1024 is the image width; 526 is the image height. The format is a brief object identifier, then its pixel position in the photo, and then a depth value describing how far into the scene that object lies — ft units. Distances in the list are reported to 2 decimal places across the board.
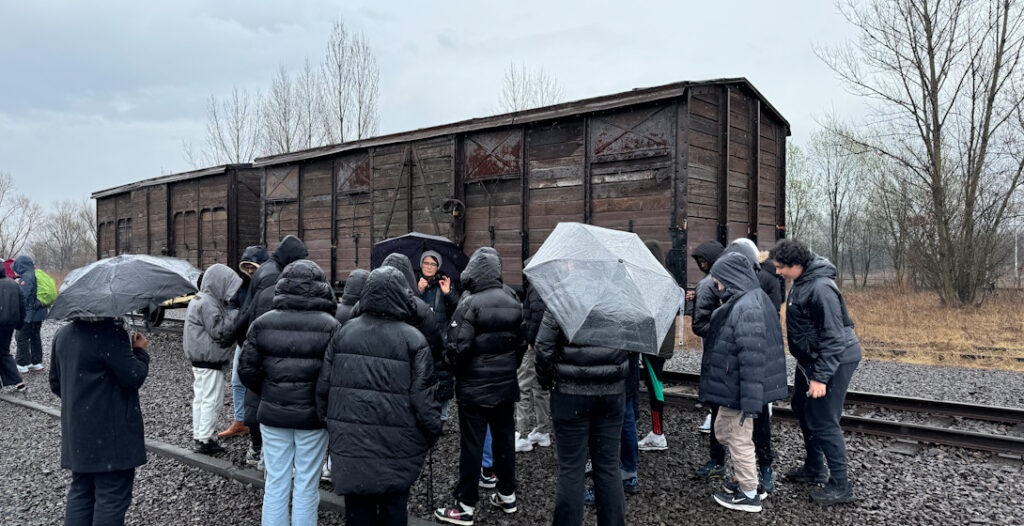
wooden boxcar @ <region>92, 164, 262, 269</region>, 44.96
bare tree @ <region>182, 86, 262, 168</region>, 100.48
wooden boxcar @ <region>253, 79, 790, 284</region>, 24.22
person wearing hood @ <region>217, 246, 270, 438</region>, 17.47
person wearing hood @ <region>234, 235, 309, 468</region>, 14.92
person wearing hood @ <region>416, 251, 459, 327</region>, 17.76
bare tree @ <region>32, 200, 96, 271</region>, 184.14
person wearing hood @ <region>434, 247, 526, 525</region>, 12.33
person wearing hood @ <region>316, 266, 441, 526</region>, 9.33
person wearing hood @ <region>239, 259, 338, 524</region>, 10.28
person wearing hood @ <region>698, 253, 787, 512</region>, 12.18
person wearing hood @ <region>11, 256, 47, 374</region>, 28.45
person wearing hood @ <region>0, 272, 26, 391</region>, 24.71
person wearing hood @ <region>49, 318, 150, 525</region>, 10.14
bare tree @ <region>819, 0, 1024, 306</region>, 51.75
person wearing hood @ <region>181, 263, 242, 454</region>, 16.33
